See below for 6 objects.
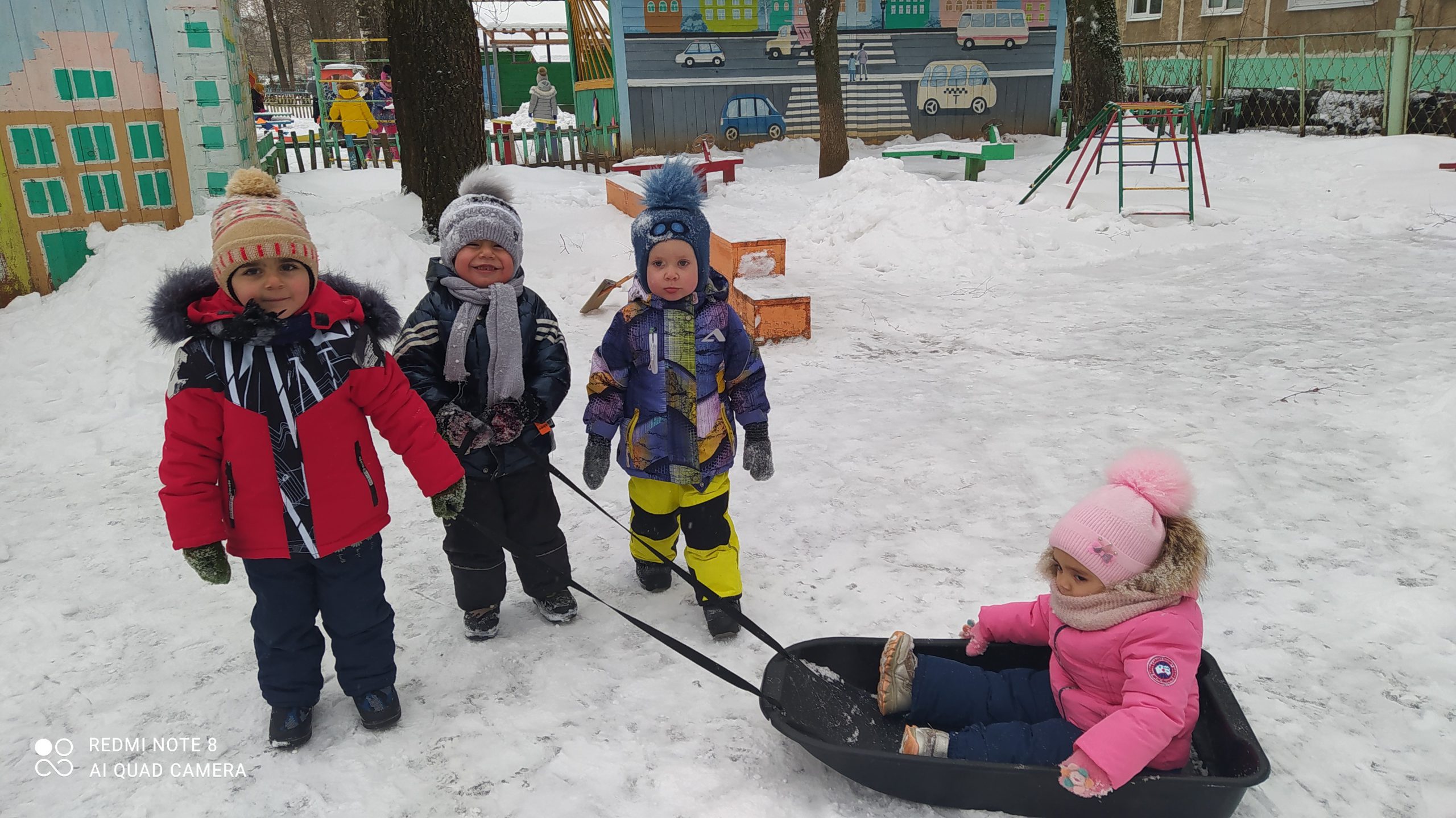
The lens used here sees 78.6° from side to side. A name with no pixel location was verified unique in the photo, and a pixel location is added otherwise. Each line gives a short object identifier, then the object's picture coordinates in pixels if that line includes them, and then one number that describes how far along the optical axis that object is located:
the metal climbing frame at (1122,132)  9.50
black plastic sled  2.08
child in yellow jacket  20.16
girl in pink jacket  2.04
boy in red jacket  2.29
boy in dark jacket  2.82
